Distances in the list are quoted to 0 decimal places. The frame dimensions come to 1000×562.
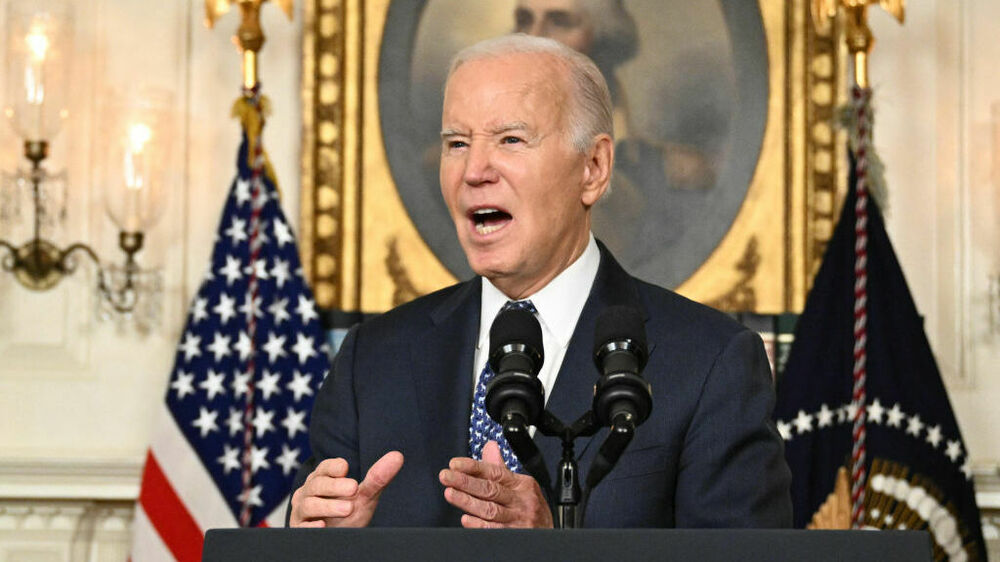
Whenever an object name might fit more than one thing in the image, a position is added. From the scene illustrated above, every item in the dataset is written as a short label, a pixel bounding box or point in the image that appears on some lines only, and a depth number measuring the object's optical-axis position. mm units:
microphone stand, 3514
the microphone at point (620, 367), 3523
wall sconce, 10273
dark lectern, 2955
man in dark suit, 4961
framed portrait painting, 10805
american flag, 10141
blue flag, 9875
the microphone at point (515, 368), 3557
